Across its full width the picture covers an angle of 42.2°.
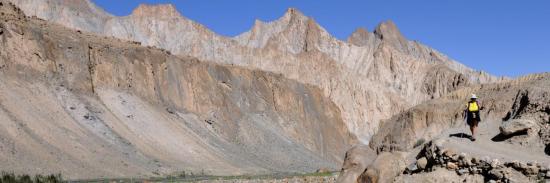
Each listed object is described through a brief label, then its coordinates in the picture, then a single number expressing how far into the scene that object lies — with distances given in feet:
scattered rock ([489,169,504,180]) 44.55
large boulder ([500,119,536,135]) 51.21
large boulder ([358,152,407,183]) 52.90
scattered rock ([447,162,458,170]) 47.50
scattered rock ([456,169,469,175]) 46.92
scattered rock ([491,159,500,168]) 45.14
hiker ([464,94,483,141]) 53.42
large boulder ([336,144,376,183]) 60.80
